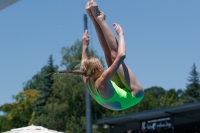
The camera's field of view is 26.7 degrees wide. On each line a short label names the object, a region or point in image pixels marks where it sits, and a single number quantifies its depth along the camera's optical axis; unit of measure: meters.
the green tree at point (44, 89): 44.66
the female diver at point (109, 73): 4.64
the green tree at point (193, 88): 51.81
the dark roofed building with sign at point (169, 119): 25.09
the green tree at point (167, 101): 54.80
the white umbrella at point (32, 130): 10.80
